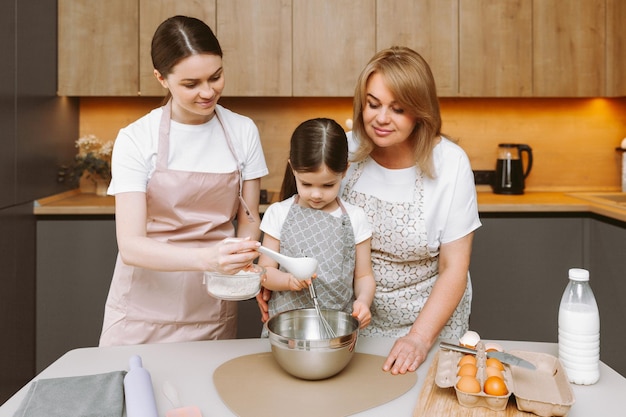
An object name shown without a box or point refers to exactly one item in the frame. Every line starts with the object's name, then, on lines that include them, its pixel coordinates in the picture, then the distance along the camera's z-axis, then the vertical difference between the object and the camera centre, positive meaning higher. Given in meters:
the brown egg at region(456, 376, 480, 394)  1.01 -0.29
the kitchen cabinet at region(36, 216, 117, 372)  2.82 -0.35
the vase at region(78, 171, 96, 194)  3.34 +0.07
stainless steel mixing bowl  1.10 -0.27
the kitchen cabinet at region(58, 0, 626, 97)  3.05 +0.79
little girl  1.47 -0.07
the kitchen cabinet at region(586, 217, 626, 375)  2.64 -0.34
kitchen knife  1.08 -0.28
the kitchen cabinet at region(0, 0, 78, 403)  2.56 +0.19
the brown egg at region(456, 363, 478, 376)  1.06 -0.28
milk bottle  1.13 -0.23
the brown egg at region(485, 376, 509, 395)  1.00 -0.29
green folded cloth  1.00 -0.33
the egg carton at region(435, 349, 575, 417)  0.99 -0.31
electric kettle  3.21 +0.16
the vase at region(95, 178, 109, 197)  3.15 +0.07
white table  1.05 -0.32
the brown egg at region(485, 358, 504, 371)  1.09 -0.28
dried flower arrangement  3.13 +0.18
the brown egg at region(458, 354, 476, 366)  1.11 -0.28
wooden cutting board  0.99 -0.33
